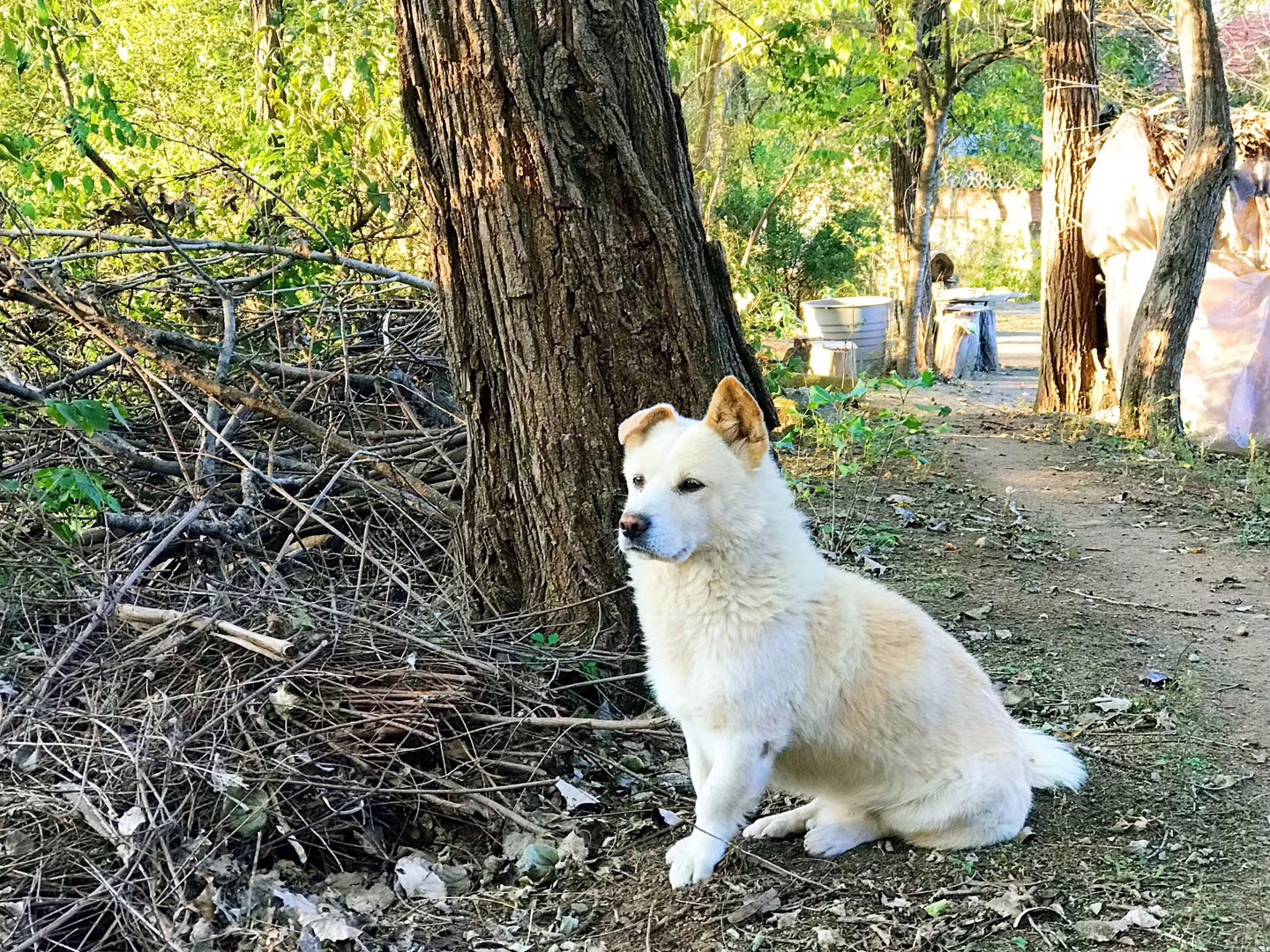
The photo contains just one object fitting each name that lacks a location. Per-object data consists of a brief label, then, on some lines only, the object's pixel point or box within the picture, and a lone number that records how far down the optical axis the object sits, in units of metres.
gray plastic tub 17.70
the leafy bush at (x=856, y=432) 6.68
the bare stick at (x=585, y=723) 3.81
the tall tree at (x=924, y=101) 15.08
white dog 3.12
